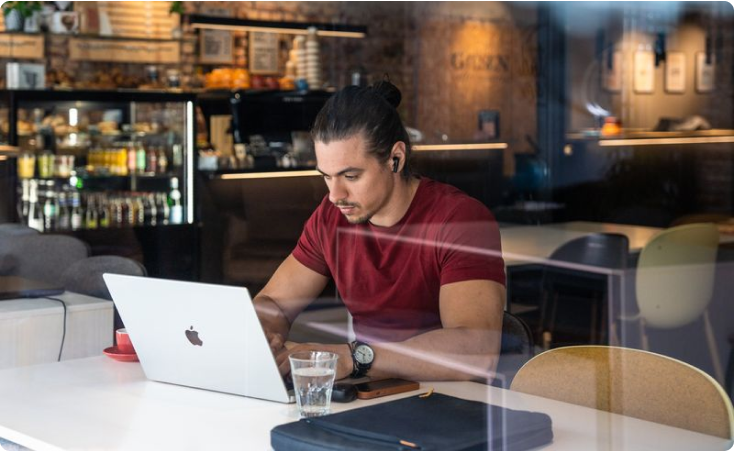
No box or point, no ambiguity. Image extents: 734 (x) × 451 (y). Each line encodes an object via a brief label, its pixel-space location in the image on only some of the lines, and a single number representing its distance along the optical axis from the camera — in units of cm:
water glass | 188
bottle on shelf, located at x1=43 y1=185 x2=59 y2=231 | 517
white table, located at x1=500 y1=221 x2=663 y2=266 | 431
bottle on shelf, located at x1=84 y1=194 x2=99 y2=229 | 529
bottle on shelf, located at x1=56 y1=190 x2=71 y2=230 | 521
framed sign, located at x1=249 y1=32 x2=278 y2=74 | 716
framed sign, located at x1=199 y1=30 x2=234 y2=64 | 703
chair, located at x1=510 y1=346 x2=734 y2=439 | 192
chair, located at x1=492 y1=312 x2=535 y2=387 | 248
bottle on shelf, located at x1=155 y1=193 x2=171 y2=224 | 555
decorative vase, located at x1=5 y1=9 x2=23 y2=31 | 573
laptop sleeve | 161
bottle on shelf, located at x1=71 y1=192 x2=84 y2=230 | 525
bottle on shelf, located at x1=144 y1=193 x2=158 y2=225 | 550
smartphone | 204
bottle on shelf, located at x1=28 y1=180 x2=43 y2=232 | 511
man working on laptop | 238
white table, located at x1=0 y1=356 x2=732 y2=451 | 178
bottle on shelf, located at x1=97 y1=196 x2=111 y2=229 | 533
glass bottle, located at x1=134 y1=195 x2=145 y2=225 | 549
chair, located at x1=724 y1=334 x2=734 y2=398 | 344
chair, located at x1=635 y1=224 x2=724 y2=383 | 426
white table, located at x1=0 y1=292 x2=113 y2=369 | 295
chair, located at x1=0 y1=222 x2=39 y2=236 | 491
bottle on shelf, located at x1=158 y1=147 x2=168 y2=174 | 564
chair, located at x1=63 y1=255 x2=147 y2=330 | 377
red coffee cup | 241
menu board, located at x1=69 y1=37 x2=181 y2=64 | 640
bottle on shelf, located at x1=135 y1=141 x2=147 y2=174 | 561
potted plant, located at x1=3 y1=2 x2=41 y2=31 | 572
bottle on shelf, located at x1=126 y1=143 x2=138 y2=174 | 559
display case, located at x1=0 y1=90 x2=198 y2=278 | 521
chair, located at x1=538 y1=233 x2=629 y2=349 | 447
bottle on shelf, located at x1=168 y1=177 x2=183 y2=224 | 556
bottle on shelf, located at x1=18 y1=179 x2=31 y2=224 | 507
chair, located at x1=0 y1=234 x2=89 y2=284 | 446
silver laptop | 197
